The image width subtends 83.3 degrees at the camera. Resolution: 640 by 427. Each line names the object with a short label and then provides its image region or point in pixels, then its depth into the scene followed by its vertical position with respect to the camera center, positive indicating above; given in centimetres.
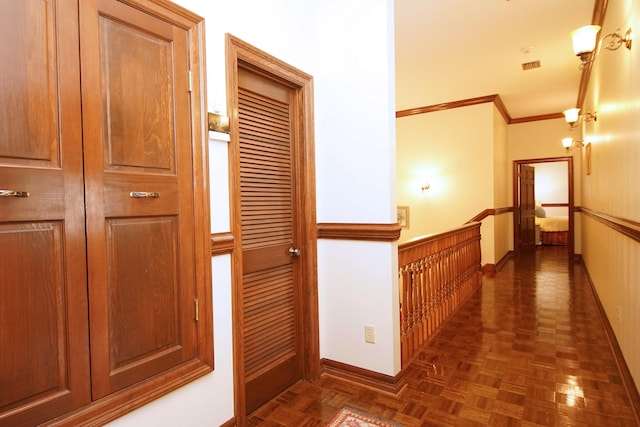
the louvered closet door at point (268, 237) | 199 -17
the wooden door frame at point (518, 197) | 670 +10
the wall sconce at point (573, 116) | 465 +112
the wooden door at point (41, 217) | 105 -1
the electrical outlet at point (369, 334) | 225 -81
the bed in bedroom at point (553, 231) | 877 -72
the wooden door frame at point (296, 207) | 178 +2
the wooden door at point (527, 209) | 727 -13
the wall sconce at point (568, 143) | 584 +96
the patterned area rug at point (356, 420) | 186 -113
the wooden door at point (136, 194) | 124 +6
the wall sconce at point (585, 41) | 243 +109
